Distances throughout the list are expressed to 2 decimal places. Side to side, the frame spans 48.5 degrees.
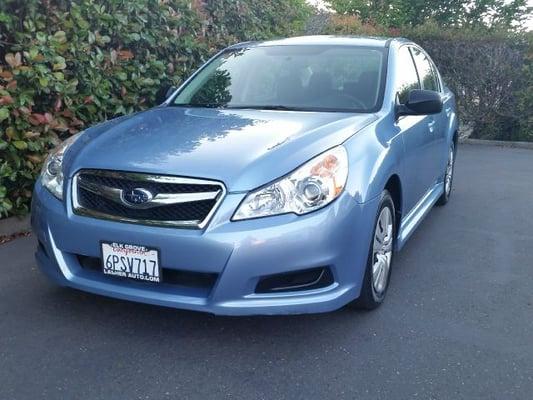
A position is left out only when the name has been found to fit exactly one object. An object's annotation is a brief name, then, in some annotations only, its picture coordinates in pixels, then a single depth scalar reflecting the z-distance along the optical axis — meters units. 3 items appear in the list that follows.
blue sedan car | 2.65
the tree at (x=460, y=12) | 14.77
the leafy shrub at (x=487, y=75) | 10.06
